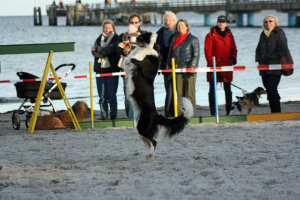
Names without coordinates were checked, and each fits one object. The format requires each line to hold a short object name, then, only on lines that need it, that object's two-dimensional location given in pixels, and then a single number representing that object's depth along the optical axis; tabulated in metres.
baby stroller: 19.89
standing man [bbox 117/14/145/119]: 16.94
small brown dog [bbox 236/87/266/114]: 22.03
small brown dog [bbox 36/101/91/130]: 20.37
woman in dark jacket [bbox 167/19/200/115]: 19.91
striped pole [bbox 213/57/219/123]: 19.87
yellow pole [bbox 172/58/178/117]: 19.61
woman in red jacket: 21.06
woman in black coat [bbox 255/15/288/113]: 20.36
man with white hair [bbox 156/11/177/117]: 20.14
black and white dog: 13.20
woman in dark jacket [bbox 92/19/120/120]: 20.73
